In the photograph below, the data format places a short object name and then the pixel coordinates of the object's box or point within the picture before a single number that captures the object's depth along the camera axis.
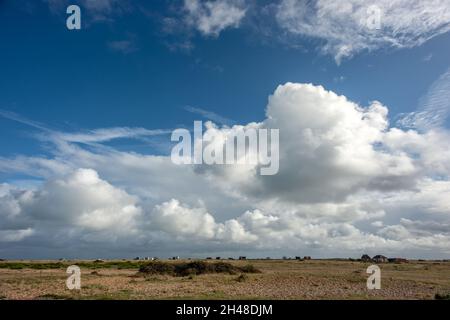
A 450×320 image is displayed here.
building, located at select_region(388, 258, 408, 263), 135.95
